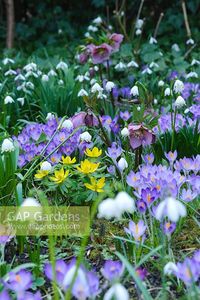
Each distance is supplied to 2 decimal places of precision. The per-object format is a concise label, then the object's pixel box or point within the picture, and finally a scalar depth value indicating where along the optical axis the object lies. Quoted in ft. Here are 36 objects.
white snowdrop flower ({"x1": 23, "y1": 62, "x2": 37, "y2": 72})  10.51
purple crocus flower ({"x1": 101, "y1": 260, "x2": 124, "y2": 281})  3.95
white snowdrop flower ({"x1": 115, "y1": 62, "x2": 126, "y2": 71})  10.75
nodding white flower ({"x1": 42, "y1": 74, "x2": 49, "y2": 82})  10.28
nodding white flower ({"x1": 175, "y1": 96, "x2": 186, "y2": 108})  7.10
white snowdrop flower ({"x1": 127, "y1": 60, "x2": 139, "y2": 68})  11.11
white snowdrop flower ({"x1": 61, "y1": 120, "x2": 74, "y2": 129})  6.98
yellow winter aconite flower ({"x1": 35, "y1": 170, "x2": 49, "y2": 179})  6.08
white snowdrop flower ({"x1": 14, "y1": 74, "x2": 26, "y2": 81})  10.21
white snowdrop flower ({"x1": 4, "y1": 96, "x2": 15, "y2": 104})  8.90
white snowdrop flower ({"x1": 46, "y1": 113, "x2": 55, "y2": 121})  8.11
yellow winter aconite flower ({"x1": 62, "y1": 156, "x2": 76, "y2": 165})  6.28
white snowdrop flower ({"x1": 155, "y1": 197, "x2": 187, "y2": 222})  3.64
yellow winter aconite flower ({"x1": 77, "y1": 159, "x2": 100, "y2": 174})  6.10
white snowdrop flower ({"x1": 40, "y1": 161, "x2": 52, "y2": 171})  6.02
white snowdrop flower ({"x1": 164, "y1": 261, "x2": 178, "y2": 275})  4.21
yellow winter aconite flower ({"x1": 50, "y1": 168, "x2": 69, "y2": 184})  5.95
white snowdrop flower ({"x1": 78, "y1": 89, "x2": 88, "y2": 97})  9.13
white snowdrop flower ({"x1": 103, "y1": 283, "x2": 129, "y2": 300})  3.32
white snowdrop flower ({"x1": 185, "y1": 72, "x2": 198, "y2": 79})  10.70
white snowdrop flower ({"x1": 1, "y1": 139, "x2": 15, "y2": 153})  6.07
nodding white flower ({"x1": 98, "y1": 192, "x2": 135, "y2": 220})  3.57
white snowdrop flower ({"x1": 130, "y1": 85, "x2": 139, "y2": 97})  7.70
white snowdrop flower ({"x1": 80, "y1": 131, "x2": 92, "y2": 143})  6.81
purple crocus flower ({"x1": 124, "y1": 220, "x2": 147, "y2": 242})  5.05
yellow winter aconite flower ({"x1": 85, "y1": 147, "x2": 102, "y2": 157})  6.53
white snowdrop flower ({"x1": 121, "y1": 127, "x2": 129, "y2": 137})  6.70
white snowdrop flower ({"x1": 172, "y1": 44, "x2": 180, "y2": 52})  13.87
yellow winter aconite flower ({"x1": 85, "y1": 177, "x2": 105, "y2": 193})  5.90
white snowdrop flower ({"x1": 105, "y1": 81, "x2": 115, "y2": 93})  8.34
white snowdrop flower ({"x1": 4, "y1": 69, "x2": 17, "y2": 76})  10.54
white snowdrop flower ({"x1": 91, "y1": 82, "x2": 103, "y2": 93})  7.85
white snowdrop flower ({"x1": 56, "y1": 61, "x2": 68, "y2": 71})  11.24
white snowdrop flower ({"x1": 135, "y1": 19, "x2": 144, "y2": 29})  13.34
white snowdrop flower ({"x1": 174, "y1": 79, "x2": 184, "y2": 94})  7.36
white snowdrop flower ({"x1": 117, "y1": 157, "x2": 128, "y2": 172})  6.14
